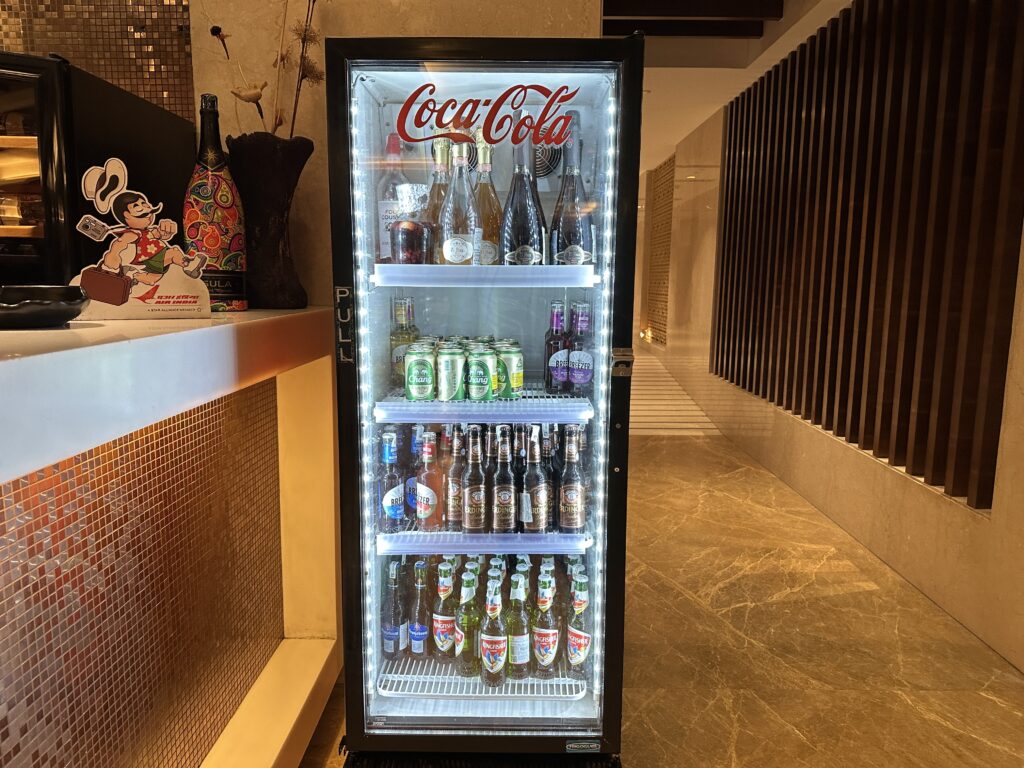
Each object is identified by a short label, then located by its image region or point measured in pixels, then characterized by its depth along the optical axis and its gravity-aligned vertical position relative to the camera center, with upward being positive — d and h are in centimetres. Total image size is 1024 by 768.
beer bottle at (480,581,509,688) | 185 -100
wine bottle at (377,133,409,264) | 183 +26
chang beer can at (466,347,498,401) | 180 -24
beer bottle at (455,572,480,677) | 192 -102
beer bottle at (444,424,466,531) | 187 -59
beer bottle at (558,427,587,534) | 183 -56
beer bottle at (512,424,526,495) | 192 -48
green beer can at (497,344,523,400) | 183 -23
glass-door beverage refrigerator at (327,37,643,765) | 159 -26
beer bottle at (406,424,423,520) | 192 -53
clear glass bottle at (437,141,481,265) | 178 +20
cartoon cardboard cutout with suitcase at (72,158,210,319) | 138 +4
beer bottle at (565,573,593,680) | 186 -96
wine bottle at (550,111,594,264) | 193 +22
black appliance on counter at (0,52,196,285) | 145 +27
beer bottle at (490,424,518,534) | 184 -58
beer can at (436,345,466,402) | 178 -23
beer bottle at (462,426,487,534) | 185 -58
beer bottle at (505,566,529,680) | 187 -98
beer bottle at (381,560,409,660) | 192 -98
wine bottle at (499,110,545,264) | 198 +23
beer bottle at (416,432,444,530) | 187 -58
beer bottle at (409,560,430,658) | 194 -98
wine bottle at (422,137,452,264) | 189 +27
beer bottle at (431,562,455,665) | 190 -95
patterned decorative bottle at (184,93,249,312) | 171 +18
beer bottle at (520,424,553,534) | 183 -57
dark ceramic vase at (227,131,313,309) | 181 +22
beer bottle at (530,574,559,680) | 186 -97
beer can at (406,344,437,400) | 178 -23
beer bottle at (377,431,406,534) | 189 -60
